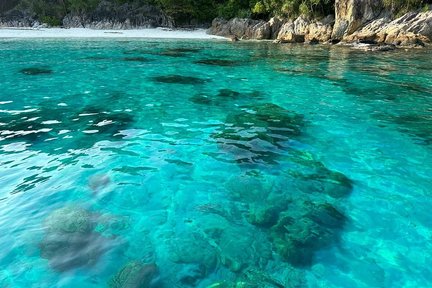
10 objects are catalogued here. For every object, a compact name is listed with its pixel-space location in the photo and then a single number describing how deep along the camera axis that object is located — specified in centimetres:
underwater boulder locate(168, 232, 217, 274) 386
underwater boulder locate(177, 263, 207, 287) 357
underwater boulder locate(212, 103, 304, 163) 674
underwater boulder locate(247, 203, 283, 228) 456
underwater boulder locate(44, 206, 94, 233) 436
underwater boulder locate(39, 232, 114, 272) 380
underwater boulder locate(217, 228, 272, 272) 382
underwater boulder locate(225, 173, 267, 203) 518
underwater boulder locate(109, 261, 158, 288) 347
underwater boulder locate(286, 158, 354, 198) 540
